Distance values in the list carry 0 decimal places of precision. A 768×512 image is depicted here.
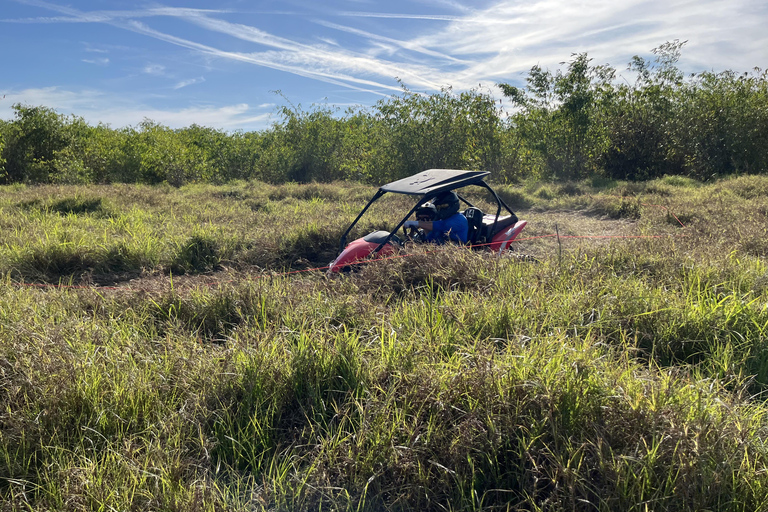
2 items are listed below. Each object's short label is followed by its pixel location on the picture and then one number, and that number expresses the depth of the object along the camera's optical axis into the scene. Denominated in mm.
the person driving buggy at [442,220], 5285
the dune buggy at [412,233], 4831
